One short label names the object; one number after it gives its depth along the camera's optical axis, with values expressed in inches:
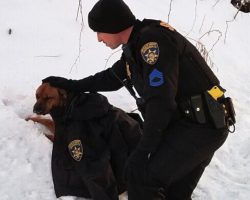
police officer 87.7
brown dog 127.7
